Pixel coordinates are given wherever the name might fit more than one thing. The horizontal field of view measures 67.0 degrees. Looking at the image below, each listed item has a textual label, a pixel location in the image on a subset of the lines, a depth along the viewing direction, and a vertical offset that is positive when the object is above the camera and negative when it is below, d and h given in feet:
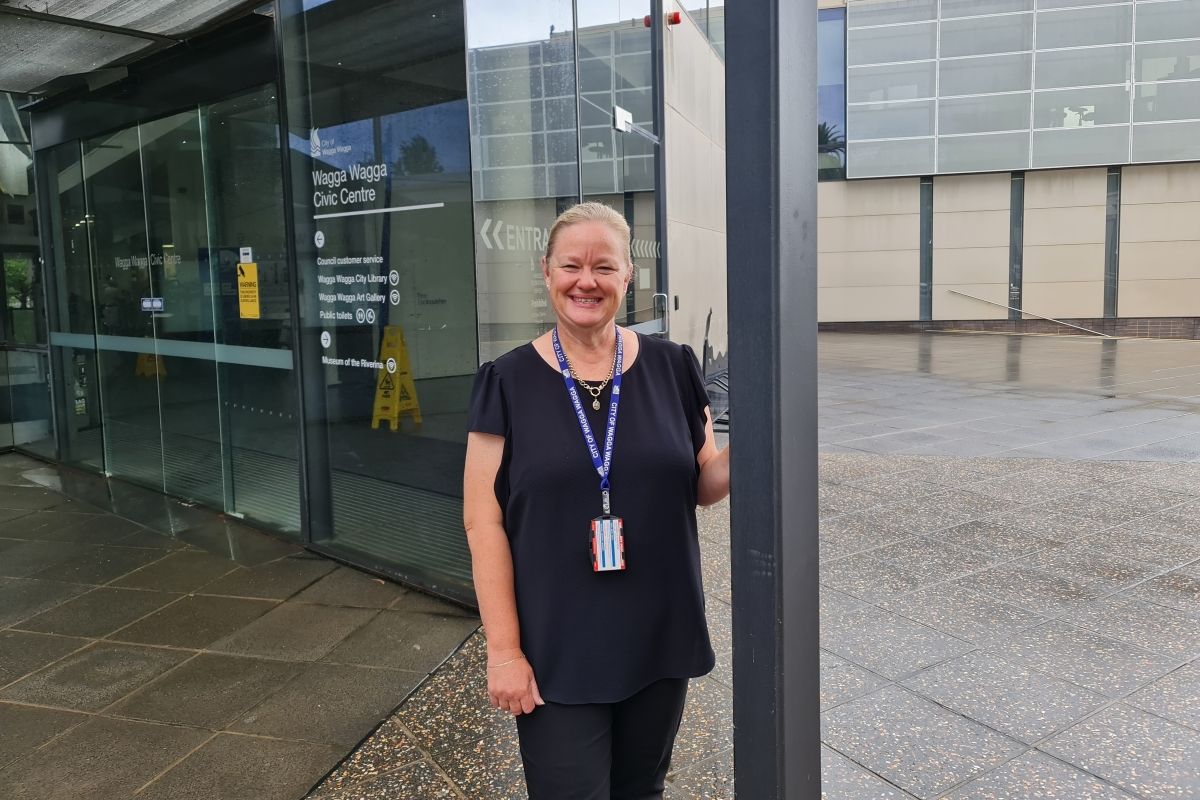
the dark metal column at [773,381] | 4.80 -0.47
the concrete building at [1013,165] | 78.18 +11.08
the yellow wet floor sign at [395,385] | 16.34 -1.46
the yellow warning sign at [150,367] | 23.90 -1.48
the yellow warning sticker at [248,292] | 19.89 +0.38
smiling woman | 6.25 -1.58
